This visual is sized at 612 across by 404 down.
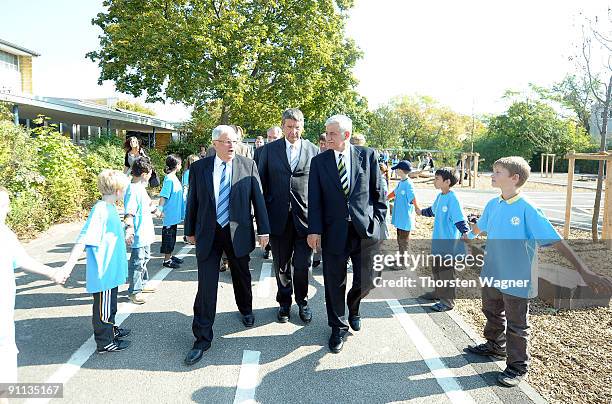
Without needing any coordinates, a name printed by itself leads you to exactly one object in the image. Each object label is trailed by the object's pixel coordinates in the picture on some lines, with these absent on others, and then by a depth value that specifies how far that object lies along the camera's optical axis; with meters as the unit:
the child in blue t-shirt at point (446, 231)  4.89
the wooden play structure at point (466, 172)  24.98
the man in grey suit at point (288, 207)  4.55
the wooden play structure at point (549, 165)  45.88
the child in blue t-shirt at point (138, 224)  5.04
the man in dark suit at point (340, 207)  3.96
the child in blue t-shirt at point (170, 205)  6.47
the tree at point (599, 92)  8.68
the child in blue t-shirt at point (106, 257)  3.68
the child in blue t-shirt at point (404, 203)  6.15
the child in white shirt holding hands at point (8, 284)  2.70
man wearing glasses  3.89
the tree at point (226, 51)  17.86
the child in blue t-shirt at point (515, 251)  3.32
